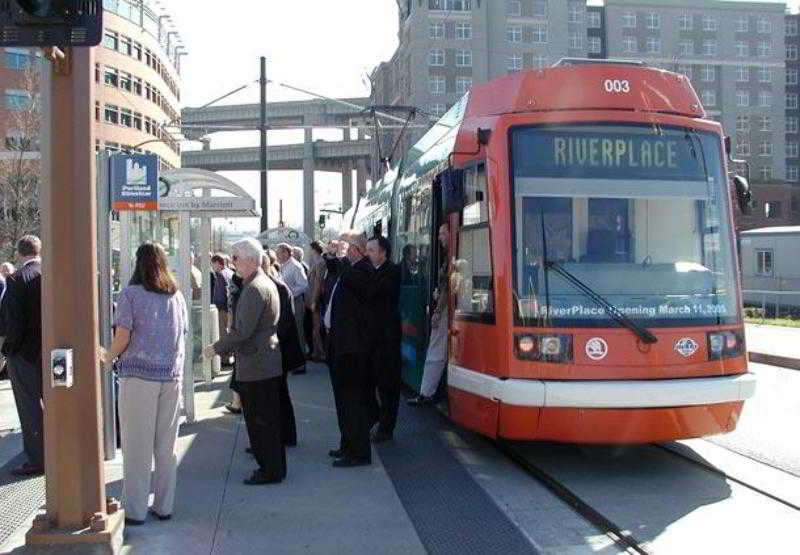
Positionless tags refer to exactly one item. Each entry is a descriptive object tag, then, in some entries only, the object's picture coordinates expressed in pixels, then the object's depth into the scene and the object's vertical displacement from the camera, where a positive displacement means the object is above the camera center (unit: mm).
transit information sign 7855 +936
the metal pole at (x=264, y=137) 23183 +3922
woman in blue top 5492 -473
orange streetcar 6508 +125
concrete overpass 61688 +10206
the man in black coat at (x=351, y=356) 7254 -576
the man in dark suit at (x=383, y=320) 7426 -302
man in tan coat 6340 -476
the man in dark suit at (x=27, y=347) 6863 -425
